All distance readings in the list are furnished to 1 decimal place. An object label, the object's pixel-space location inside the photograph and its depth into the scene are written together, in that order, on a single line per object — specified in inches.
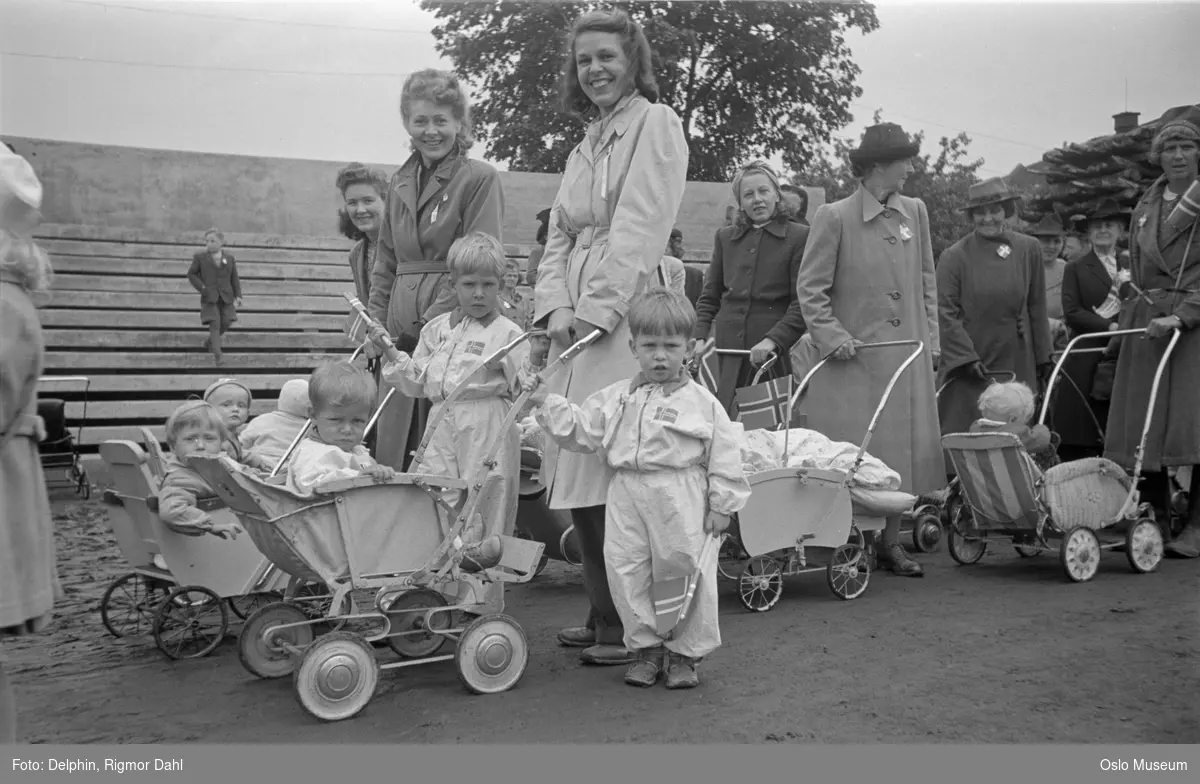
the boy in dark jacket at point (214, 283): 639.8
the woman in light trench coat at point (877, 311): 247.1
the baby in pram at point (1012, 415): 247.8
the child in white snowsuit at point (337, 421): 169.2
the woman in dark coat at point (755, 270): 269.9
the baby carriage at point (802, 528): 212.2
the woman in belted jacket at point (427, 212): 204.5
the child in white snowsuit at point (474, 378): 187.2
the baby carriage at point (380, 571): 156.9
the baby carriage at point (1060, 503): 236.2
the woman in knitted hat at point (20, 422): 113.0
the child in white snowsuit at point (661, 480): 161.6
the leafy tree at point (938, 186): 1009.5
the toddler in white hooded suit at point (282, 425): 218.1
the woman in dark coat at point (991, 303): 291.1
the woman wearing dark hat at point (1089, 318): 316.2
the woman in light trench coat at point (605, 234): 173.0
